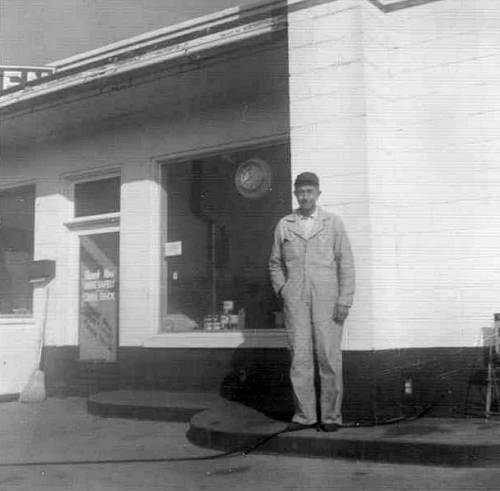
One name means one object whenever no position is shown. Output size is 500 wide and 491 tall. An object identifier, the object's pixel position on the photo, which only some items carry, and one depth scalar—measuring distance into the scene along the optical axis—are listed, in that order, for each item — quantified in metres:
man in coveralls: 5.94
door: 9.63
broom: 9.51
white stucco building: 6.41
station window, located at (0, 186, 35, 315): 10.64
